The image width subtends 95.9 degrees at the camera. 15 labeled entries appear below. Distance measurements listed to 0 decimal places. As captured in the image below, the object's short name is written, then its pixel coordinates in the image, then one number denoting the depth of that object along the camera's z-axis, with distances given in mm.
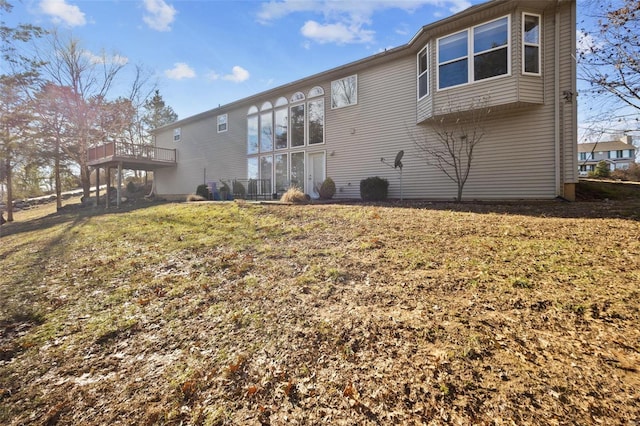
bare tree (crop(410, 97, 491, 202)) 8781
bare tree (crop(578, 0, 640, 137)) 5641
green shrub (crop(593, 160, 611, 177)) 15766
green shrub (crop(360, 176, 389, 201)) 10281
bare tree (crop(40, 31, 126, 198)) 17781
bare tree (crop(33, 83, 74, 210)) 16156
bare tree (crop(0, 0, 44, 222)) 14344
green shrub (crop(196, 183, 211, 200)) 15453
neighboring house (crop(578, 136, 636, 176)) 36750
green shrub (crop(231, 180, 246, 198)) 15077
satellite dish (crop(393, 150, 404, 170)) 10227
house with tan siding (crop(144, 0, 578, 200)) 8156
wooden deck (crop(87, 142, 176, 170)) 16031
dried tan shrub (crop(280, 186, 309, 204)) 10262
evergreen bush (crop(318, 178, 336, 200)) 11602
